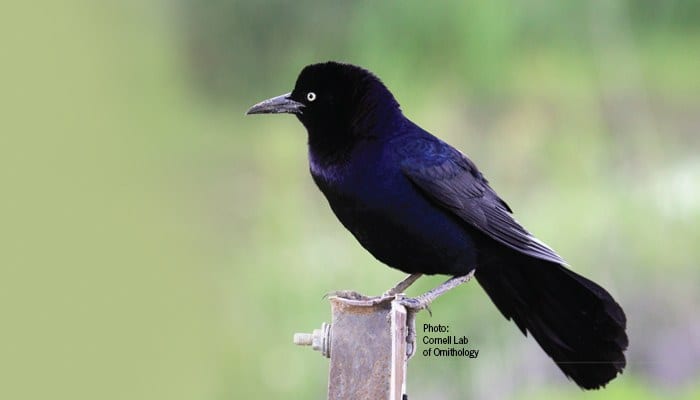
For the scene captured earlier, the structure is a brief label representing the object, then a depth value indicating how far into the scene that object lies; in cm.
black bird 891
